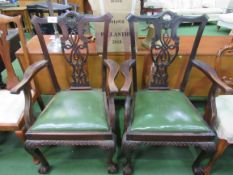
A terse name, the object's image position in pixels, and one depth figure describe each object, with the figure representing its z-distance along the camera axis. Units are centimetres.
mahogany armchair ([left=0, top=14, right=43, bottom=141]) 133
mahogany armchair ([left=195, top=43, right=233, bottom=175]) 121
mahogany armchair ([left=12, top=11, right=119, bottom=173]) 122
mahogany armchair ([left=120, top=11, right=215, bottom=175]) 120
